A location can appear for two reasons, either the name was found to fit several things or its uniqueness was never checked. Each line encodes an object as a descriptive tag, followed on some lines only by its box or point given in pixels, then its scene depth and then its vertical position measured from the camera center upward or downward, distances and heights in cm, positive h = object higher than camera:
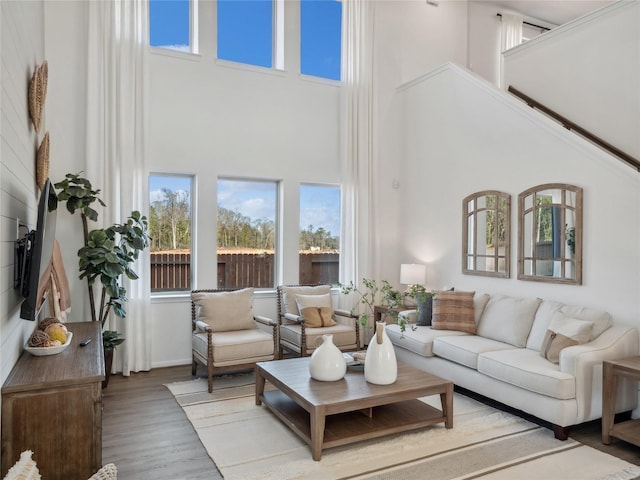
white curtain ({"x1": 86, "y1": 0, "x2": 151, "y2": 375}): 487 +117
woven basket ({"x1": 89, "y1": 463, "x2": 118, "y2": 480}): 180 -92
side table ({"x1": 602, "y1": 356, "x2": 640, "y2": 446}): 327 -113
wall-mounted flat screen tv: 245 -13
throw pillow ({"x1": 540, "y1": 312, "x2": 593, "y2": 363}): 369 -77
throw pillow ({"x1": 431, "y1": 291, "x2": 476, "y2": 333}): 486 -76
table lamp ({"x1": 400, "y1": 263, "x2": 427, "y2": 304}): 597 -44
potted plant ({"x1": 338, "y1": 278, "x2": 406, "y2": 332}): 621 -76
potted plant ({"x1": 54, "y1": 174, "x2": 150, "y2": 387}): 433 -11
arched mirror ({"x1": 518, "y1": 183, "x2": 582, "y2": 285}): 429 +6
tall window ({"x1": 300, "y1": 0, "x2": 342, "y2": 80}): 623 +275
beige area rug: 292 -146
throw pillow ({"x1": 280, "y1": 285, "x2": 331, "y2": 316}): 559 -66
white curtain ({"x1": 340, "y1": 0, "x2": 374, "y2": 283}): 627 +142
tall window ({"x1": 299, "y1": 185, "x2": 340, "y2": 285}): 625 +7
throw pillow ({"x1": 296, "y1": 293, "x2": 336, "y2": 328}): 535 -82
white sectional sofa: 342 -98
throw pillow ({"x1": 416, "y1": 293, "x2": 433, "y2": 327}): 522 -80
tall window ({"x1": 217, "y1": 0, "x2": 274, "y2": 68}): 575 +263
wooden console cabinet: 224 -90
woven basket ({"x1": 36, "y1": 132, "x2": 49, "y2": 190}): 348 +56
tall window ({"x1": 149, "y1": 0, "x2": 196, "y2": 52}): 535 +250
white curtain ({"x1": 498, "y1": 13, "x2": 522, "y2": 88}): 766 +345
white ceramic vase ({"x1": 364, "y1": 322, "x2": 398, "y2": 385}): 350 -93
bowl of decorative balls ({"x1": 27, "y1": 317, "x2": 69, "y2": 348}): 289 -63
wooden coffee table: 314 -117
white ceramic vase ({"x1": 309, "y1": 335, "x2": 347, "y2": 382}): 355 -95
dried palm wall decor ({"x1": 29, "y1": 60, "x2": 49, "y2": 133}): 311 +100
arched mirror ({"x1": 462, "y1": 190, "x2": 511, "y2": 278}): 505 +8
